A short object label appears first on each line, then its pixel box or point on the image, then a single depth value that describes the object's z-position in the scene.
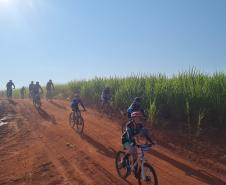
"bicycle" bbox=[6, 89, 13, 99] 18.18
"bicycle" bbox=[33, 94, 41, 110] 13.67
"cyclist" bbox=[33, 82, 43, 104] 13.78
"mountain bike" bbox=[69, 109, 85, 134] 8.93
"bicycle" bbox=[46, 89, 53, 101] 18.56
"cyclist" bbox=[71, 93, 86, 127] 9.20
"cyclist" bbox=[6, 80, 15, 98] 18.07
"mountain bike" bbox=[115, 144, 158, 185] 4.40
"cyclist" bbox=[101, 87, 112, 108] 10.56
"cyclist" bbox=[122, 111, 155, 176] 4.53
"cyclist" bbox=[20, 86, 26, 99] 21.67
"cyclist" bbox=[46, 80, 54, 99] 18.51
